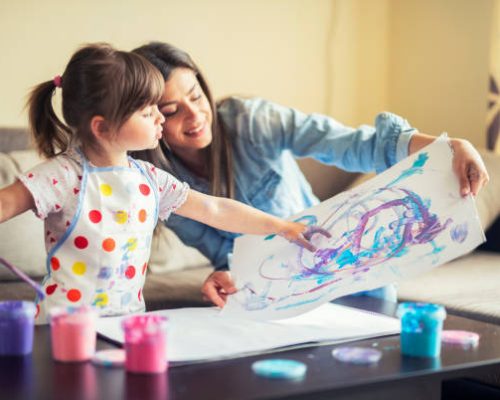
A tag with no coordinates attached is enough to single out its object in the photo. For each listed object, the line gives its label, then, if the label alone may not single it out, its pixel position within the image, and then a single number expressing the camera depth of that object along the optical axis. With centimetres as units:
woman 191
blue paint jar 138
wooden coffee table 120
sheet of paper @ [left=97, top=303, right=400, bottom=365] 140
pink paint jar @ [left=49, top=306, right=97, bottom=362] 134
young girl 158
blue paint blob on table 126
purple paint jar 136
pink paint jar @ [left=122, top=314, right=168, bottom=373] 127
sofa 214
